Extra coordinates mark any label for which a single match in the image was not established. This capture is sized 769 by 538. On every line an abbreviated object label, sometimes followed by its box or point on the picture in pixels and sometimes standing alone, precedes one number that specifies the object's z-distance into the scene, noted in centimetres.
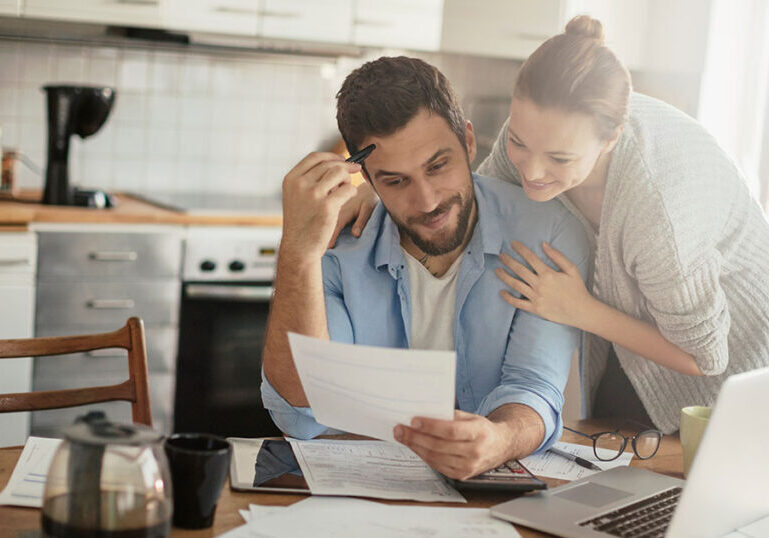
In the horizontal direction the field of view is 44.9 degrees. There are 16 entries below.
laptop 106
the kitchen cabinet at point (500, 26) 347
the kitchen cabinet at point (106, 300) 273
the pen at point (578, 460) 138
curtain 301
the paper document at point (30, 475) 109
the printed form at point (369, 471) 120
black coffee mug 102
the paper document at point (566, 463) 135
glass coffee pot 88
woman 146
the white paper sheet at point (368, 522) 106
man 149
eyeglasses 144
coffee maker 282
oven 294
